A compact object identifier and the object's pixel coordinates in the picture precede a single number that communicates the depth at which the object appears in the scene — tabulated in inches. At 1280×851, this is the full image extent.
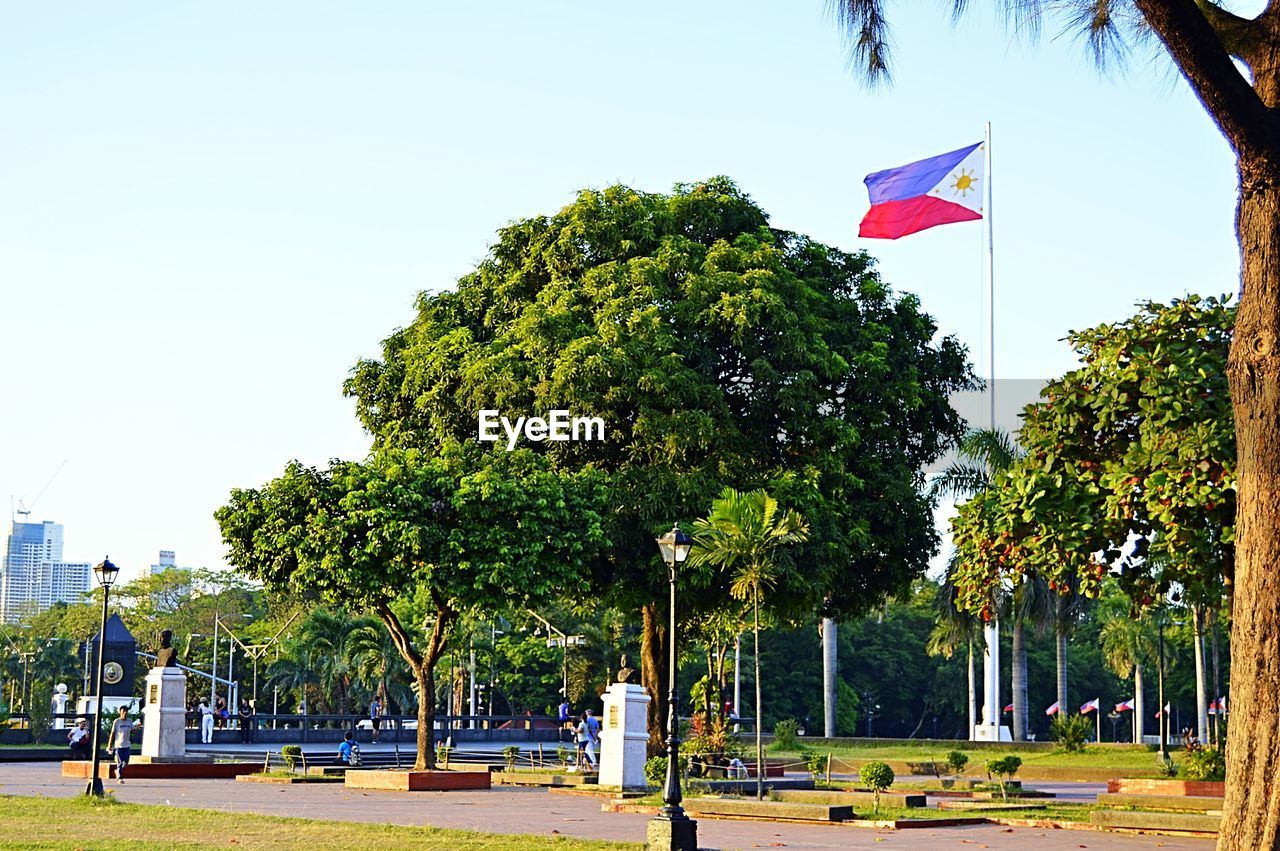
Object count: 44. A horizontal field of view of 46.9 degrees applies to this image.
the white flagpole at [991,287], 1628.2
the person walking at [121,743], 1253.8
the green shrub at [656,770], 1009.5
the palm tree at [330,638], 2556.6
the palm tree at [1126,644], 2844.5
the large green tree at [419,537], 1126.4
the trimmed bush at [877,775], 916.6
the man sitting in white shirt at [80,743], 1519.4
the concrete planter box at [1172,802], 824.6
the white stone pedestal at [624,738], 1091.3
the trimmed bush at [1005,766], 1159.0
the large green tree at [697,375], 1212.5
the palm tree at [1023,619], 1770.4
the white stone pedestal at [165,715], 1378.0
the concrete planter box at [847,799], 935.8
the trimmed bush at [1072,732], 1583.4
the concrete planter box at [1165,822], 758.5
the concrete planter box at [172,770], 1283.2
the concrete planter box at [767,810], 820.0
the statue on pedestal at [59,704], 2049.7
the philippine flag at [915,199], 1491.1
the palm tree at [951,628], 1935.3
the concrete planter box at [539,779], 1203.2
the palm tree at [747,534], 1100.5
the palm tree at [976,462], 1299.2
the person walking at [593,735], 1349.7
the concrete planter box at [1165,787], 938.1
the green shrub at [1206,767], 957.2
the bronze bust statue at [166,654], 1435.8
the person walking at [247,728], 1892.2
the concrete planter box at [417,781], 1112.2
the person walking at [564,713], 1684.4
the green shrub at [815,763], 1331.2
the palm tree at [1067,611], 1781.6
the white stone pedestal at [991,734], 1931.0
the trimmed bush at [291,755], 1355.8
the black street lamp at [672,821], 619.8
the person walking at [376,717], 1998.0
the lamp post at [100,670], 942.4
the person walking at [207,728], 1847.9
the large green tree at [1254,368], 404.2
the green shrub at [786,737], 1736.0
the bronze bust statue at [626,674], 1141.5
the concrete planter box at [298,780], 1242.5
